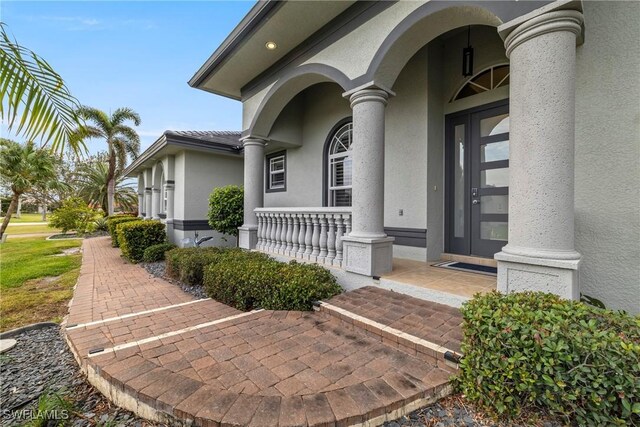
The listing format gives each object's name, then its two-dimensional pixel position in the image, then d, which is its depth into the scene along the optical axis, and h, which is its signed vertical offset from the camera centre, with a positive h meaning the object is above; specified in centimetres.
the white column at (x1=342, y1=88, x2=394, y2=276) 414 +44
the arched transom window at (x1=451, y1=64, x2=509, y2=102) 457 +233
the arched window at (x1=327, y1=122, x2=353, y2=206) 693 +123
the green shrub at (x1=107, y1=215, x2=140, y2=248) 1207 -61
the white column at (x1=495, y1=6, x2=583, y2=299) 258 +56
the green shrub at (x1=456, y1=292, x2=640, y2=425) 158 -89
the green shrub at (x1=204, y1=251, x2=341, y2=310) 374 -101
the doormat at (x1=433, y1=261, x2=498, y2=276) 424 -84
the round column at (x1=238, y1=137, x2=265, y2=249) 665 +70
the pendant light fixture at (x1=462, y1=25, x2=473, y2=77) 450 +252
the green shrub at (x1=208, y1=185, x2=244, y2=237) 724 +11
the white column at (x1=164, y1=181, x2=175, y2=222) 992 +65
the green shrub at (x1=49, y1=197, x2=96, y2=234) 1711 -32
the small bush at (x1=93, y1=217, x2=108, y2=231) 1795 -72
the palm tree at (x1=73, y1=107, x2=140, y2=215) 1689 +506
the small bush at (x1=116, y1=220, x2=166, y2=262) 836 -72
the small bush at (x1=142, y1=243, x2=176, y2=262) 812 -115
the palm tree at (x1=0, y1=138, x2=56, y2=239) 1288 +211
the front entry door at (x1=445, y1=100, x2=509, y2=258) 458 +64
